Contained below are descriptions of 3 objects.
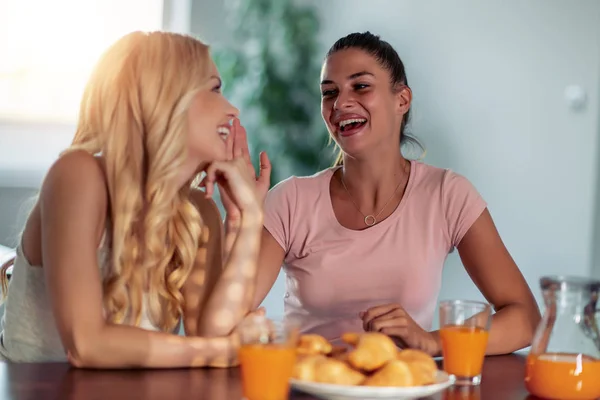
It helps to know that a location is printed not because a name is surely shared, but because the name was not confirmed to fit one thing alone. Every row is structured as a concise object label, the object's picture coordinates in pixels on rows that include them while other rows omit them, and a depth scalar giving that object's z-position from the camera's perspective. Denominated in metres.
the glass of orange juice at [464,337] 1.28
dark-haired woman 2.02
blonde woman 1.43
